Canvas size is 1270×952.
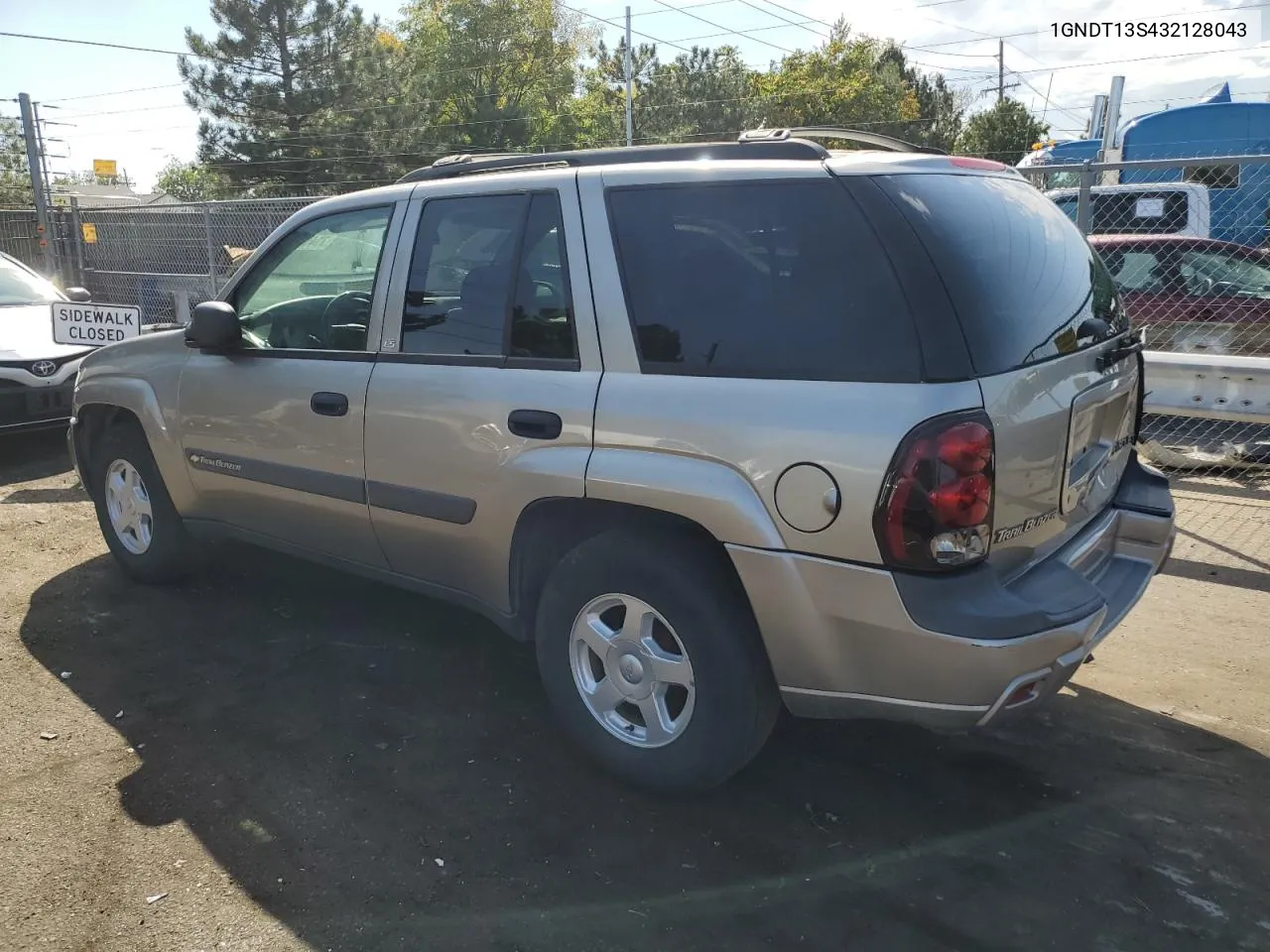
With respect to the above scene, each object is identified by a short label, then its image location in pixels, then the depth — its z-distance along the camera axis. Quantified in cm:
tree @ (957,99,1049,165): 3734
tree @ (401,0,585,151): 5259
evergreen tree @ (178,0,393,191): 4056
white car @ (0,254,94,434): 737
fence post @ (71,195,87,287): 1403
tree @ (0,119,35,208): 4522
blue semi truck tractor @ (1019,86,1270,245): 1274
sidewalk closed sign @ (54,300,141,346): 739
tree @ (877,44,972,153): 4938
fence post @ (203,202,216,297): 1171
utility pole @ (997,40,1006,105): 6234
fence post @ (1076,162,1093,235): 672
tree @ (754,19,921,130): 4484
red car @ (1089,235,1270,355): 814
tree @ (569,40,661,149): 5506
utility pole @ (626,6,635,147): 4334
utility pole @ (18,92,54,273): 1351
